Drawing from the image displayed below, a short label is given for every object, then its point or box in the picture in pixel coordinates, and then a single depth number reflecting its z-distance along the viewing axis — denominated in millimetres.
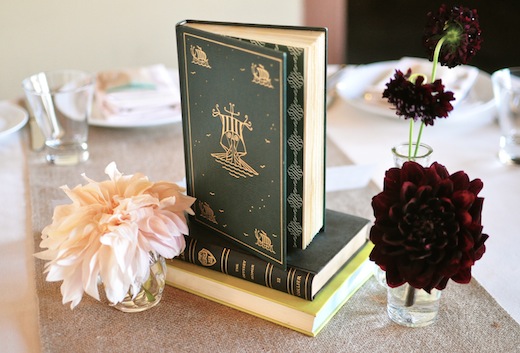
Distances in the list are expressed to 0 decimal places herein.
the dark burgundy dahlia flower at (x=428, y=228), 614
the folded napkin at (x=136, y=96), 1272
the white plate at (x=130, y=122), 1242
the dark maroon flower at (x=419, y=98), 682
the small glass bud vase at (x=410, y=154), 745
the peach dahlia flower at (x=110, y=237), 664
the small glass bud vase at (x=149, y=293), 740
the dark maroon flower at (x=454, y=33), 686
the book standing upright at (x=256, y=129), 645
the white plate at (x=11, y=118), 1244
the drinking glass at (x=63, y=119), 1130
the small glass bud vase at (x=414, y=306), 705
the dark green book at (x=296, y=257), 708
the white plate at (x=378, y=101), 1227
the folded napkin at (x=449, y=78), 1255
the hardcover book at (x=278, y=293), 703
